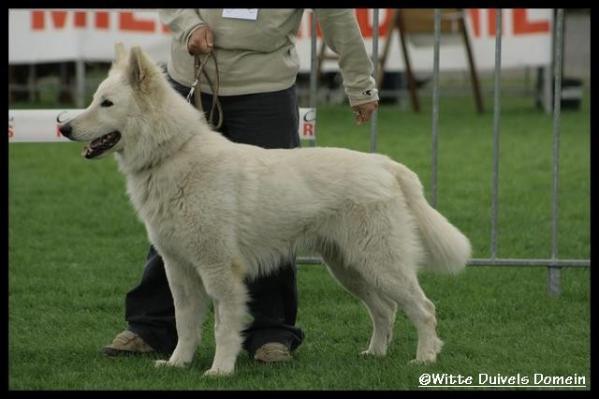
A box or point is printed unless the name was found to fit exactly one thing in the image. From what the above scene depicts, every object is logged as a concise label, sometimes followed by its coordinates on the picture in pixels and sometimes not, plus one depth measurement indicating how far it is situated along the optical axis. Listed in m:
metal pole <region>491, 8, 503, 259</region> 11.38
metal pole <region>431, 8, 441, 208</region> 11.27
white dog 8.42
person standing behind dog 9.12
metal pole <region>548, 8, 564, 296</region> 11.22
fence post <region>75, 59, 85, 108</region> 29.02
